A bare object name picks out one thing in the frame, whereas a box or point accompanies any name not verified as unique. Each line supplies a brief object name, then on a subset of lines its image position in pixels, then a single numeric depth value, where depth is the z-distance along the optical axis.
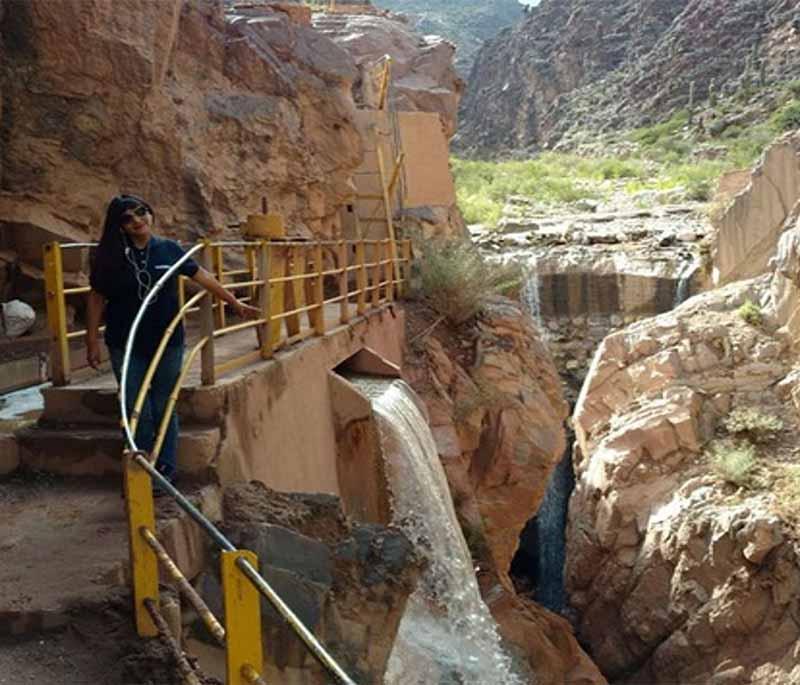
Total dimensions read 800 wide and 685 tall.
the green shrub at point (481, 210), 38.56
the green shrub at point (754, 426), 15.55
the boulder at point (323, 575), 4.08
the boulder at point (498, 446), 11.38
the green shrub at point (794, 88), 50.97
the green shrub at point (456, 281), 13.59
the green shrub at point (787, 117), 46.98
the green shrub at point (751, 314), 17.58
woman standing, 4.62
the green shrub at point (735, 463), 14.30
